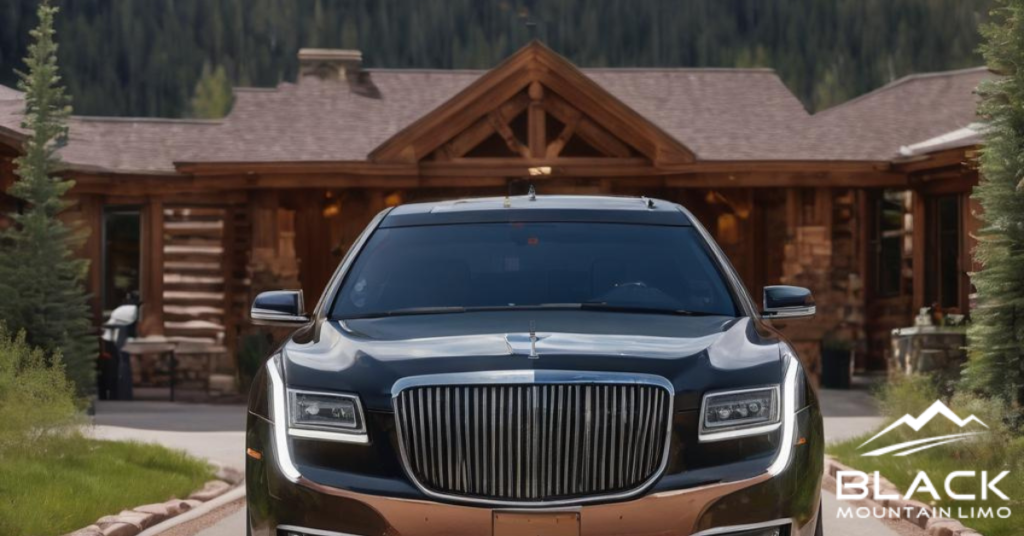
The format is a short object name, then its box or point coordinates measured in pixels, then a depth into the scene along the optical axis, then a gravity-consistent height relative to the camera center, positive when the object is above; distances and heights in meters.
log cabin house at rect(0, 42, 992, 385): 22.77 +1.59
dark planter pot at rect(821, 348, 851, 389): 23.28 -1.15
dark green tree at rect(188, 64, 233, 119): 80.06 +9.37
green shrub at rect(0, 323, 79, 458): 11.56 -0.90
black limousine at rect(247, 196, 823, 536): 5.79 -0.53
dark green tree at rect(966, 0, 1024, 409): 13.02 +0.46
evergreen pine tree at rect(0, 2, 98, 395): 17.22 +0.37
